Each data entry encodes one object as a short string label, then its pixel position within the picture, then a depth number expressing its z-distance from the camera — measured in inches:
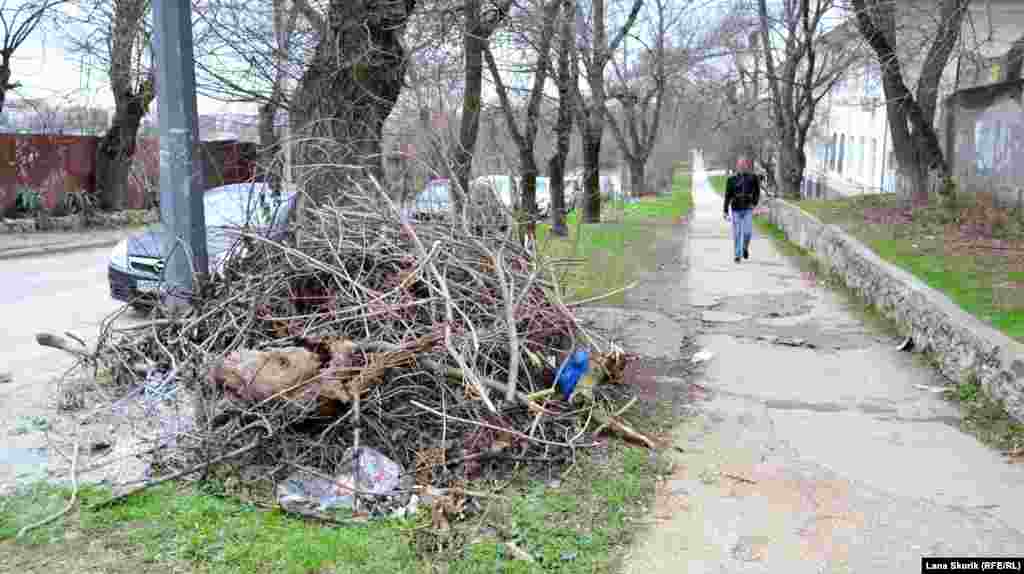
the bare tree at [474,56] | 412.8
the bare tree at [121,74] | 425.4
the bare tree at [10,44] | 701.9
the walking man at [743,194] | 554.6
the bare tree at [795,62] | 1032.2
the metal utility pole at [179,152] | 255.6
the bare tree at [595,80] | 746.2
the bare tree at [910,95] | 543.8
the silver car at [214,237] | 269.3
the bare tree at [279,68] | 356.2
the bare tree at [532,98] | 508.7
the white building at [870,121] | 708.7
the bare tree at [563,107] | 586.6
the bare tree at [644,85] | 1058.7
